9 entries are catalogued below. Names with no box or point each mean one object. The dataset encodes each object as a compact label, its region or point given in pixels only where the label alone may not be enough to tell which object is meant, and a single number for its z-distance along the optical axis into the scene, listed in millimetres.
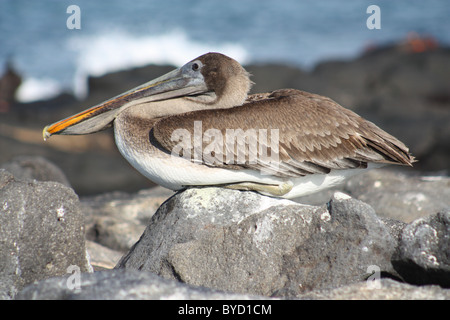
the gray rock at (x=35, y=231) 4195
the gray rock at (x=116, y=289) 3133
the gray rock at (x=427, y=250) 3674
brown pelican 4773
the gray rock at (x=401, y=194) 6102
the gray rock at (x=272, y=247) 3918
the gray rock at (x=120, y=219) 6453
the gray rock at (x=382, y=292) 3258
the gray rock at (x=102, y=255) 5526
